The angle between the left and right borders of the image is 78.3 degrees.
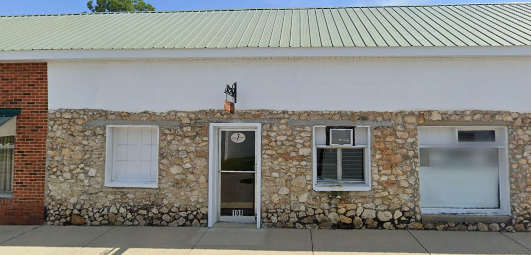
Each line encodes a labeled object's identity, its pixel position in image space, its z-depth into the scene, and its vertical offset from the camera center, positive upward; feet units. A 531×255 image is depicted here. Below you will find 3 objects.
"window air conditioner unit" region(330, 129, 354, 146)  19.89 +0.18
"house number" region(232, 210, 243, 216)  20.86 -4.69
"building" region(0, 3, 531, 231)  19.40 +0.46
